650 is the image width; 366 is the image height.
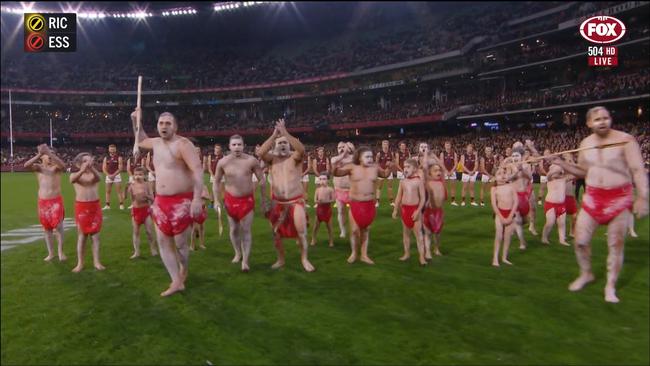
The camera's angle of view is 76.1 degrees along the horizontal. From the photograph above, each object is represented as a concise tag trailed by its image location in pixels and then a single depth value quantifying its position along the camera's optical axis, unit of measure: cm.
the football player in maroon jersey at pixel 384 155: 1264
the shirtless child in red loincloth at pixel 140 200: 837
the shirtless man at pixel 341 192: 919
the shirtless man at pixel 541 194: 1165
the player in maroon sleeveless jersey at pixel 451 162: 1709
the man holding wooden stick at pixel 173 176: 472
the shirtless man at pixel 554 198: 824
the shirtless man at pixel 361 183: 712
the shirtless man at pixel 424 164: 783
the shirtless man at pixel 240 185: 709
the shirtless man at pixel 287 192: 681
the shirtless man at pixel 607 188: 315
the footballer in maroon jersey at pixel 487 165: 1625
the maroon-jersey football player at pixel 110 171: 1522
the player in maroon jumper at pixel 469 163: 1683
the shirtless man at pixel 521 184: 706
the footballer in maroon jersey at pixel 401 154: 1358
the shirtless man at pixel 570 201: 970
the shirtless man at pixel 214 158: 1220
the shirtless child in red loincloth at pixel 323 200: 954
